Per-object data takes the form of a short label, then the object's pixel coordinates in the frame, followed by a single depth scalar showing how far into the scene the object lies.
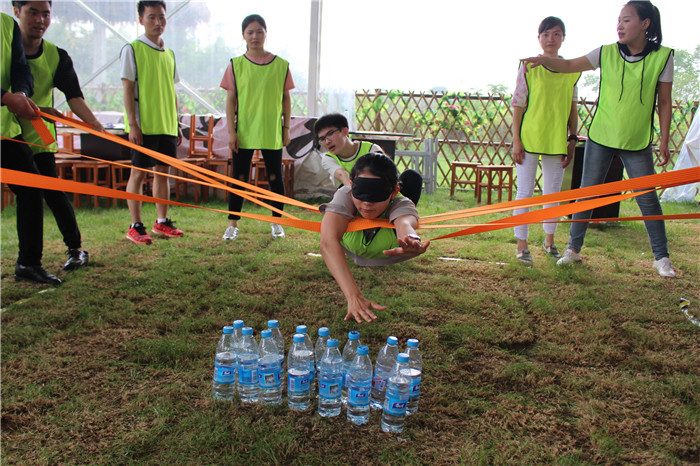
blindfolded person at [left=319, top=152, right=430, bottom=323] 1.58
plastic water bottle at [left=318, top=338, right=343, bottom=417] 1.36
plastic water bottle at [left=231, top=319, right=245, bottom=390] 1.50
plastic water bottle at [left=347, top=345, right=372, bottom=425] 1.33
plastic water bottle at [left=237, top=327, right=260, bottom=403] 1.44
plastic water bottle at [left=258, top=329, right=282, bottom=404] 1.38
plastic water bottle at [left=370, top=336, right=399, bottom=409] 1.44
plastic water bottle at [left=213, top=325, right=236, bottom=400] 1.42
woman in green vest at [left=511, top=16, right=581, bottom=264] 2.69
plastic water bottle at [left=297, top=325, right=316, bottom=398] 1.42
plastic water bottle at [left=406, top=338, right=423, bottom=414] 1.34
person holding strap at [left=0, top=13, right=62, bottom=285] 2.06
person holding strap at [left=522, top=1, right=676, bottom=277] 2.39
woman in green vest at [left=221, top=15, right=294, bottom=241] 3.18
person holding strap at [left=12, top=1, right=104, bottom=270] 2.23
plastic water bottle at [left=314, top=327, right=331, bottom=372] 1.56
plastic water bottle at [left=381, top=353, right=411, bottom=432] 1.30
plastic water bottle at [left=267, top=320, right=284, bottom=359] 1.53
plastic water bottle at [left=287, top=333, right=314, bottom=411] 1.38
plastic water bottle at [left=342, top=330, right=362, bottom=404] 1.42
